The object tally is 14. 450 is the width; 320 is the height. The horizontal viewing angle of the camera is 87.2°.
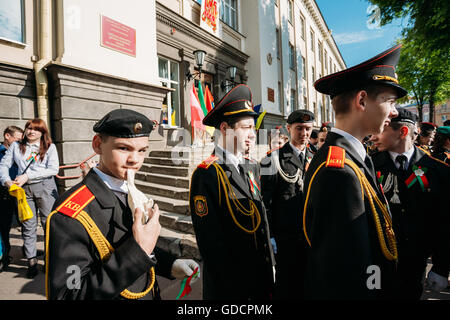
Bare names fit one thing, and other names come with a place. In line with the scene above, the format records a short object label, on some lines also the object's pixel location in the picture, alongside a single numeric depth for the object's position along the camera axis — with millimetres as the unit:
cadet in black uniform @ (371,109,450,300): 2102
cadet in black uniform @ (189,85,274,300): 1817
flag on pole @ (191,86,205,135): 8945
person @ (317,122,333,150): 5613
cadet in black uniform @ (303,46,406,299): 1160
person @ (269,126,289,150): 5751
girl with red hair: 3471
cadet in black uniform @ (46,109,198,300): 1092
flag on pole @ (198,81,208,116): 9266
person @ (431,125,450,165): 3752
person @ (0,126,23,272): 3512
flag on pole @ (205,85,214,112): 9547
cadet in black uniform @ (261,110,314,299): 2666
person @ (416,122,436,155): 5270
